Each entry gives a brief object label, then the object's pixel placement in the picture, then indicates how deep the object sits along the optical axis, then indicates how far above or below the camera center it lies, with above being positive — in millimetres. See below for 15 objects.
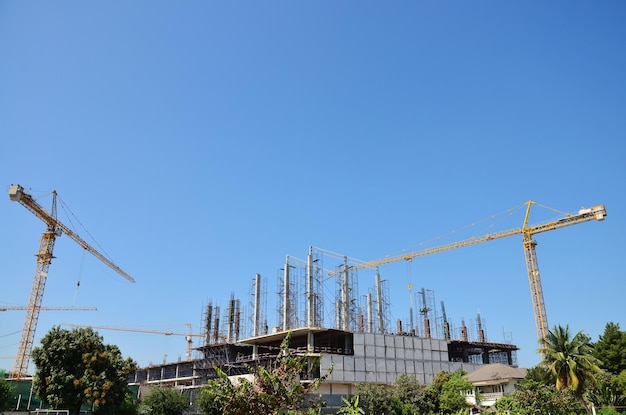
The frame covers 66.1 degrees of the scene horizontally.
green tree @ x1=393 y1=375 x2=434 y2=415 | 47438 -734
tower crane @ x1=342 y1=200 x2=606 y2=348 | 65625 +21808
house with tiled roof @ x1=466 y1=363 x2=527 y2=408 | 50125 +705
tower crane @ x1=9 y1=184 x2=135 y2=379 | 68188 +19864
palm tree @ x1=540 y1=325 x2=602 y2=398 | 39406 +2298
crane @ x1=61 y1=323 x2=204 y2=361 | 119062 +13507
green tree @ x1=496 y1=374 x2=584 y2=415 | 38531 -833
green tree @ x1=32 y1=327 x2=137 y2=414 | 39844 +1585
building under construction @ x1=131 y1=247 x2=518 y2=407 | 60812 +6296
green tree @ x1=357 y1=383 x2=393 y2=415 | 47550 -715
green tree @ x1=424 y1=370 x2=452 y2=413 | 48562 +92
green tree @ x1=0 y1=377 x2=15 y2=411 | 41000 -30
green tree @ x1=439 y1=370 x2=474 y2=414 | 46375 -382
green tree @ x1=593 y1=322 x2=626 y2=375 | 54344 +4184
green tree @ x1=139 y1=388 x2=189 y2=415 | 46906 -902
